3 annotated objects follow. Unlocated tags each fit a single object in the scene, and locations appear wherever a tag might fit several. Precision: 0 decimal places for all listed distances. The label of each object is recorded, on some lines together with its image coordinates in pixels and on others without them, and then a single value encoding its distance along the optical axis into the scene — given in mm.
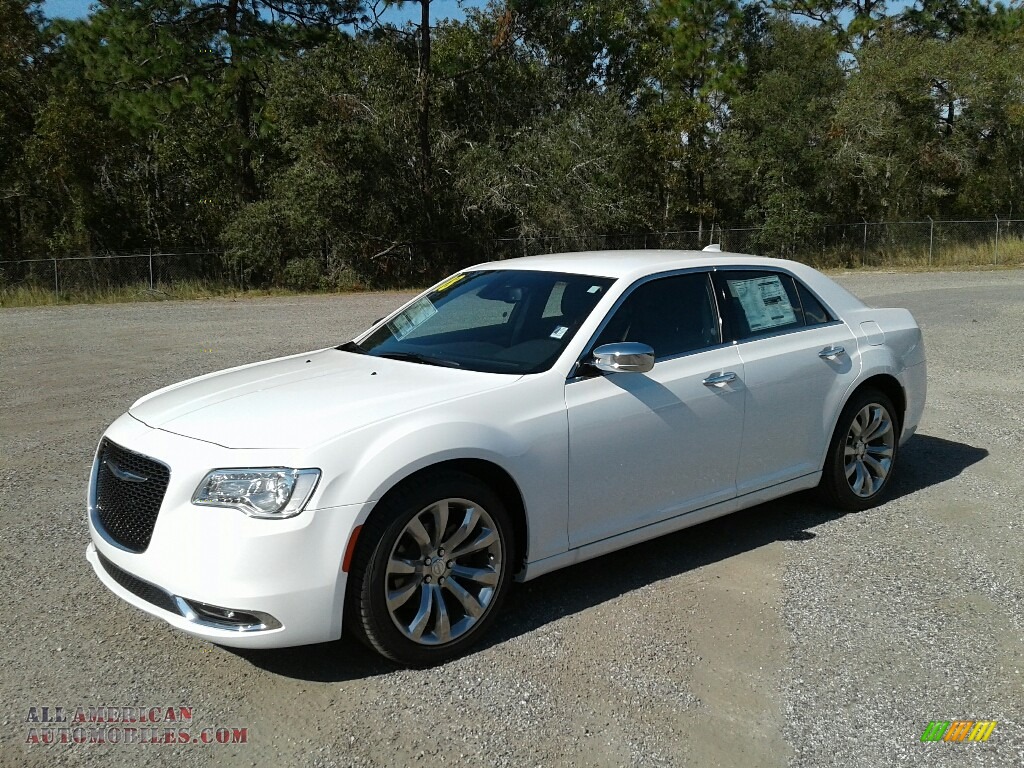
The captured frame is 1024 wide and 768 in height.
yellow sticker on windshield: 5602
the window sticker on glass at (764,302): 5332
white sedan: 3578
